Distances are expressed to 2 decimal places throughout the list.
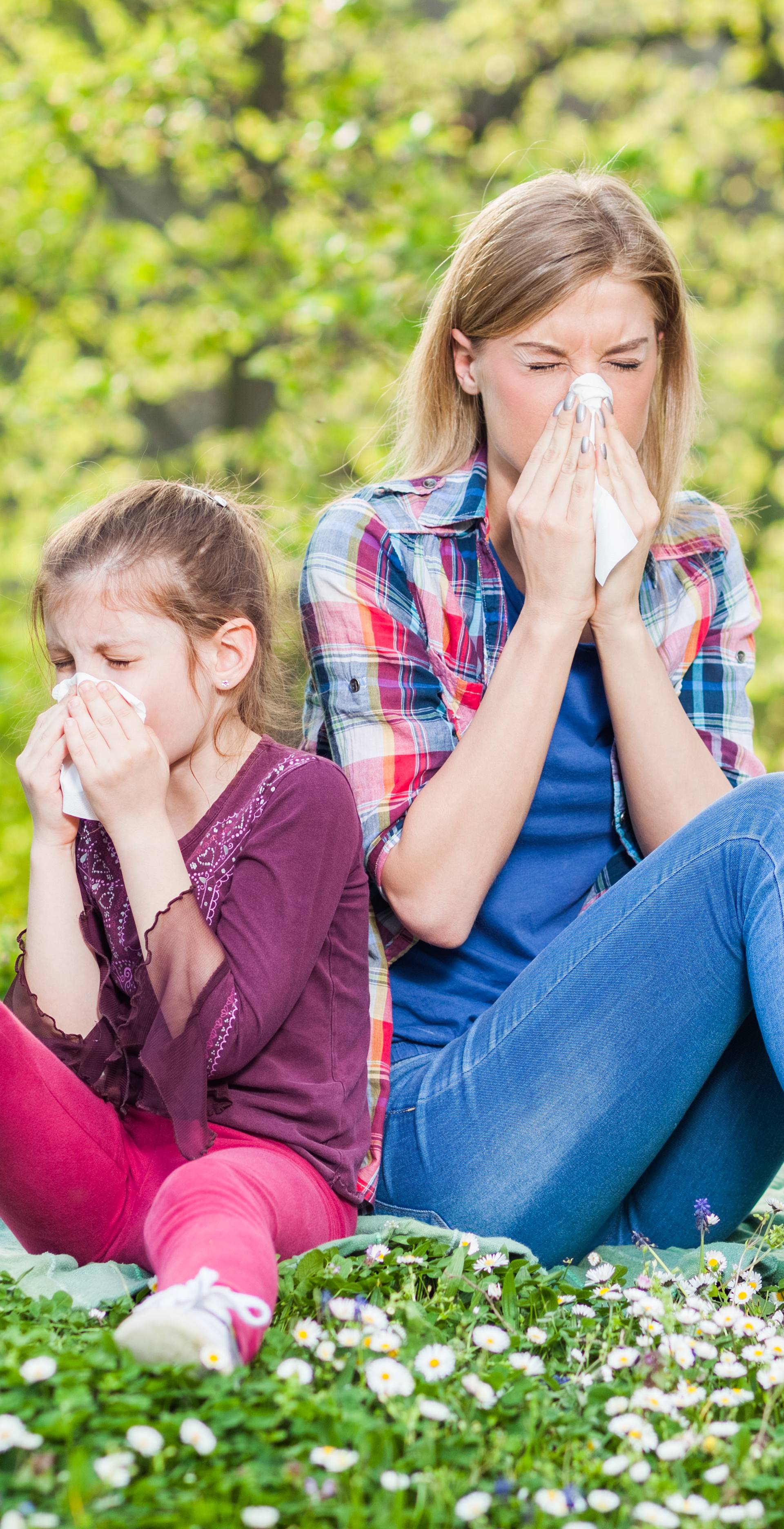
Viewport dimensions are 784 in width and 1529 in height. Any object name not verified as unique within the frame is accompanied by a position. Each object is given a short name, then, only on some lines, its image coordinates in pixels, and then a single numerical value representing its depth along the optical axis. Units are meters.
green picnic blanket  3.57
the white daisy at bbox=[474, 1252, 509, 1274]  3.59
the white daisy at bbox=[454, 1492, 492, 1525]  3.29
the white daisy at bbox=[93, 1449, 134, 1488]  3.27
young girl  3.59
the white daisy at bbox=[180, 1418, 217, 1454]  3.30
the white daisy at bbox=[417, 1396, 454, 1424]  3.35
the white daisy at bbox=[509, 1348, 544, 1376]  3.45
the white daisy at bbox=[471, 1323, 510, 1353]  3.48
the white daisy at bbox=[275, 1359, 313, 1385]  3.38
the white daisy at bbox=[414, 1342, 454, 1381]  3.41
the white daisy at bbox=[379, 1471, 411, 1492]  3.30
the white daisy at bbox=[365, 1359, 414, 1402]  3.38
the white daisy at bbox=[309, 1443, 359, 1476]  3.31
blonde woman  3.67
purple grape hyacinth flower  3.64
